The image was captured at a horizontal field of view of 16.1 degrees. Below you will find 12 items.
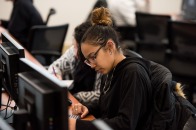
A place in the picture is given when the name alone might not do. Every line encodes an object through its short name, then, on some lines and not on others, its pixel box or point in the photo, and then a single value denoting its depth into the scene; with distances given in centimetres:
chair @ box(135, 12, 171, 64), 715
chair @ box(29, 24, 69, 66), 665
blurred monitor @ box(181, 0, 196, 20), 870
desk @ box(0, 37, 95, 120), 401
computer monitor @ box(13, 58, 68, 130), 218
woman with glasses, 300
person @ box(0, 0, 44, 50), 747
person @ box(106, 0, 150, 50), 877
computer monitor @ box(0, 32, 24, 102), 314
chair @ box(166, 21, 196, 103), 602
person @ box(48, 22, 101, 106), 391
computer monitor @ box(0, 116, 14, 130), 197
